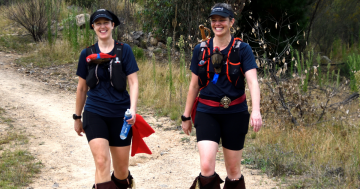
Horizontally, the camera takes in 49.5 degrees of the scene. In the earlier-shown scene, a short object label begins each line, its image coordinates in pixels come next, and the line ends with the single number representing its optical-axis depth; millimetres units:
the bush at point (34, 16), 13633
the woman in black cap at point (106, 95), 3338
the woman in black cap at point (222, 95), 3178
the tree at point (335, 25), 19047
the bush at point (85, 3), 18750
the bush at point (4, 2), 18753
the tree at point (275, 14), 12008
